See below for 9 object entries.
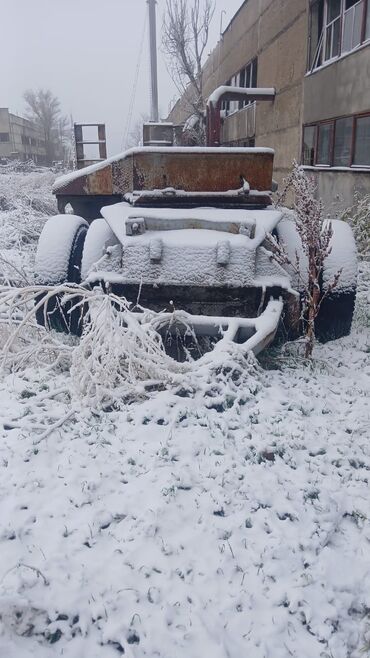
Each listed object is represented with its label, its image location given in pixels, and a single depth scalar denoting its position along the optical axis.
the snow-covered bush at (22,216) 7.85
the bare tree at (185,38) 21.08
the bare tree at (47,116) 65.50
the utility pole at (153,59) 21.00
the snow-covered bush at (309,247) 3.93
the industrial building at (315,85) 9.09
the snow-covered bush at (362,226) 7.23
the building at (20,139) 54.97
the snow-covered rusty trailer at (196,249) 3.79
